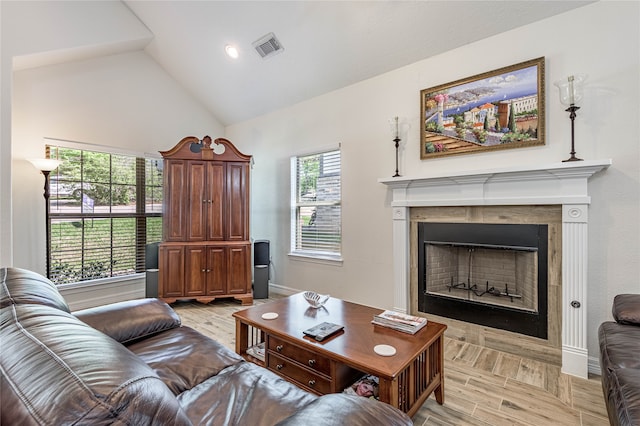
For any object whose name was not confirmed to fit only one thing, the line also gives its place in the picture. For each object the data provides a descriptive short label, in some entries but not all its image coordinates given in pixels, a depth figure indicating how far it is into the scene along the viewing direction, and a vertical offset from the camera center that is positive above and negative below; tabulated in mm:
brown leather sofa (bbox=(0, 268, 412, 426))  541 -365
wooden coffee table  1494 -763
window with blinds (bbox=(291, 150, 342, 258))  3938 +88
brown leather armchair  1166 -709
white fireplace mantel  2219 +112
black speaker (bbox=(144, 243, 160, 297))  3951 -753
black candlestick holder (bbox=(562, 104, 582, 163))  2277 +654
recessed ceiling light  3738 +2017
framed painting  2512 +905
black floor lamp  3207 +387
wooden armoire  3861 -182
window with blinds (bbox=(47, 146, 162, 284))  3676 -14
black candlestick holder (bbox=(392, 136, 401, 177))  3203 +756
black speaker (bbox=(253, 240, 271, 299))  4227 -918
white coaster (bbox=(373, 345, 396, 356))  1551 -728
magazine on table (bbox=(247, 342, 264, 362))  2051 -975
